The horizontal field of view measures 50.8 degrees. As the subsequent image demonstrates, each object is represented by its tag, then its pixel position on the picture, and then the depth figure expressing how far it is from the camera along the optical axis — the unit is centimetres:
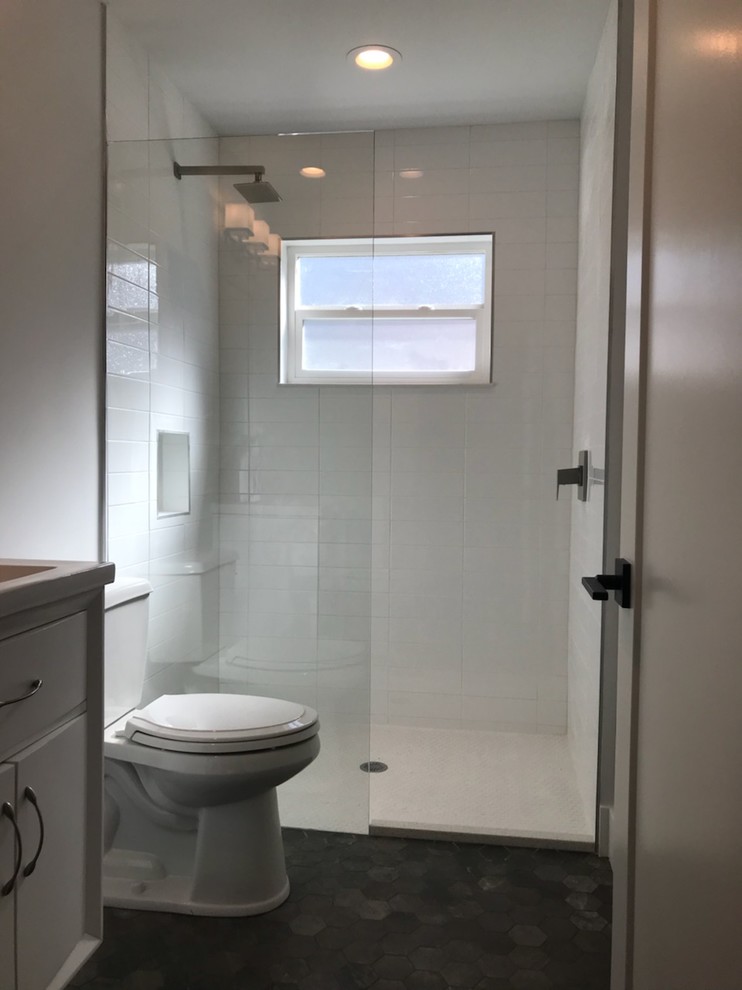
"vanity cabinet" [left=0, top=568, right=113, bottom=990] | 120
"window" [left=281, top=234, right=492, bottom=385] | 334
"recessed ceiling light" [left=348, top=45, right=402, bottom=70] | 257
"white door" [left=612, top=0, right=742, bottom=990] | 80
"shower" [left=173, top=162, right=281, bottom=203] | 235
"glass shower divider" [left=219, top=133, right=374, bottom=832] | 235
